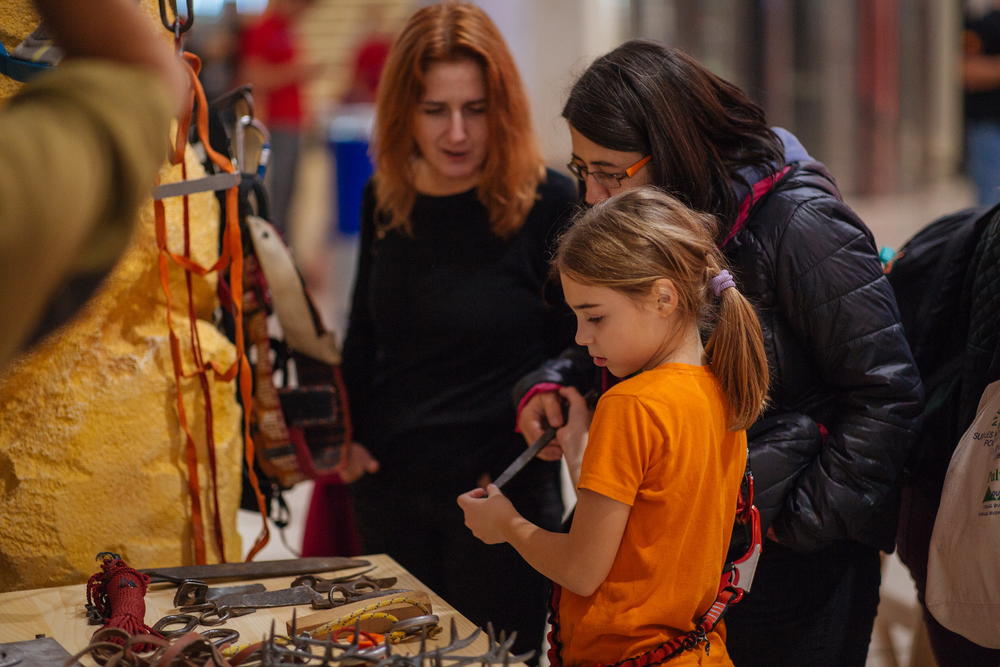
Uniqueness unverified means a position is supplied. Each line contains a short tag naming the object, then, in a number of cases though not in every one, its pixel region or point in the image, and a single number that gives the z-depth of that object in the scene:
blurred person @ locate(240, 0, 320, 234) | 7.22
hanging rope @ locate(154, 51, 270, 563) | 2.18
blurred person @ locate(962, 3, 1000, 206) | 5.66
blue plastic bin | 8.74
